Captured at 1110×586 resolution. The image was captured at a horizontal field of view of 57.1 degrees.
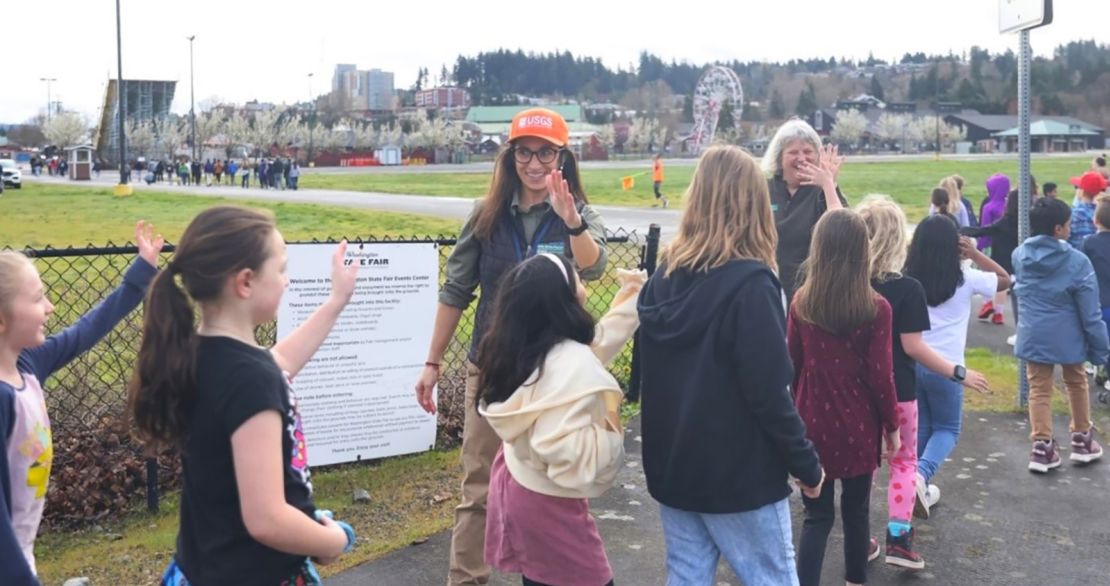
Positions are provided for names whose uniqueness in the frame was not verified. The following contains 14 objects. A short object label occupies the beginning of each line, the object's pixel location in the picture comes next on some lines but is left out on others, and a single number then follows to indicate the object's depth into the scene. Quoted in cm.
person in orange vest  3279
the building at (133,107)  8967
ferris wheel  7681
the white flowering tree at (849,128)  14462
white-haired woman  518
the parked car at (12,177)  4547
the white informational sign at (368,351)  573
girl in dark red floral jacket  409
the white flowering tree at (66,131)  12088
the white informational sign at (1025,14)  709
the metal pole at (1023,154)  763
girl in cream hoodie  318
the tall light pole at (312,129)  10900
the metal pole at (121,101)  3909
